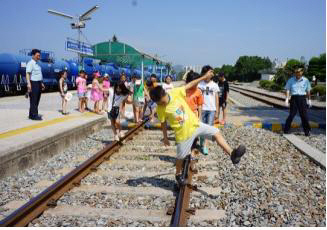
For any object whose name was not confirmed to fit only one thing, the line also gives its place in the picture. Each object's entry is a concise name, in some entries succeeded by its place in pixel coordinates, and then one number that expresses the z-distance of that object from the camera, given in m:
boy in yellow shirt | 4.77
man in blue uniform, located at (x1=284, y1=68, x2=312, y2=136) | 9.98
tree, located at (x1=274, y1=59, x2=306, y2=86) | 50.86
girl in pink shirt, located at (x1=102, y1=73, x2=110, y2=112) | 14.29
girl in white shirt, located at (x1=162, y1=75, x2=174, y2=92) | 11.38
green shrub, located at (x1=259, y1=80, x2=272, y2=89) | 60.41
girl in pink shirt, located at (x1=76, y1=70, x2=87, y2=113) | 13.85
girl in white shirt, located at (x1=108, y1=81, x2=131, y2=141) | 8.77
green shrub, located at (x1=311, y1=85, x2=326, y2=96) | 31.50
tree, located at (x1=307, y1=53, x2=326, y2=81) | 71.94
